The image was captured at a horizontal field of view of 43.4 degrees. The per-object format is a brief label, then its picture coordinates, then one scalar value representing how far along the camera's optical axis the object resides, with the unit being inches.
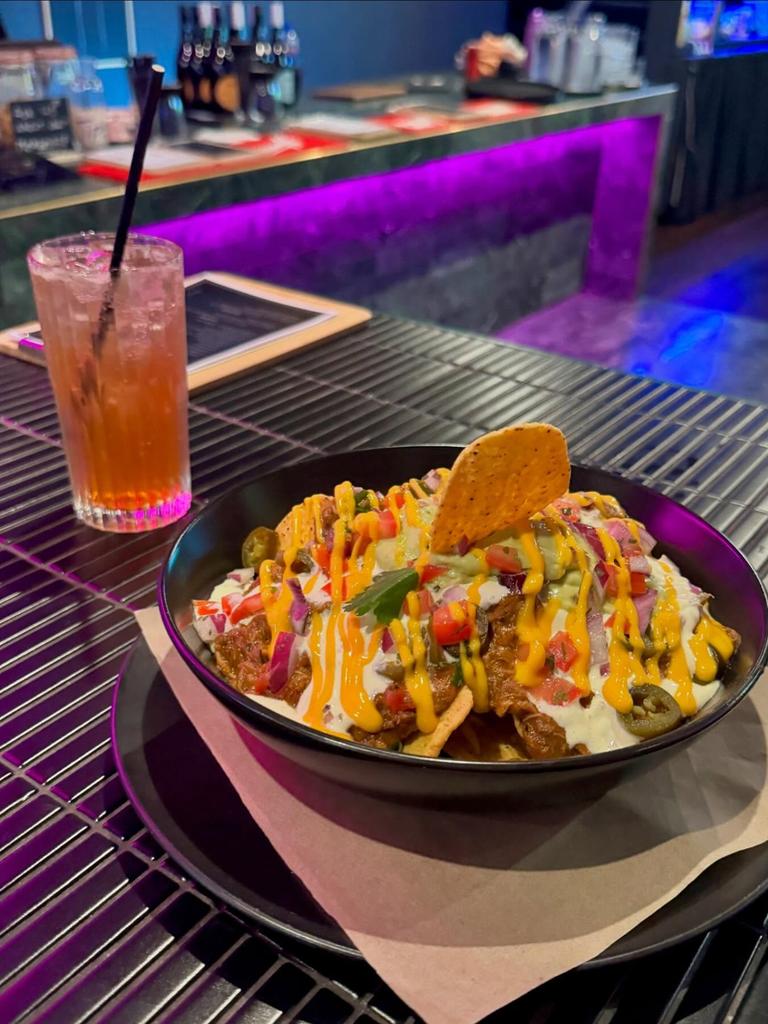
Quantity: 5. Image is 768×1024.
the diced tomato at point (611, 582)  28.1
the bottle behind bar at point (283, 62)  143.1
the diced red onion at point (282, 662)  26.8
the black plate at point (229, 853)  22.1
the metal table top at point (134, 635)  21.5
